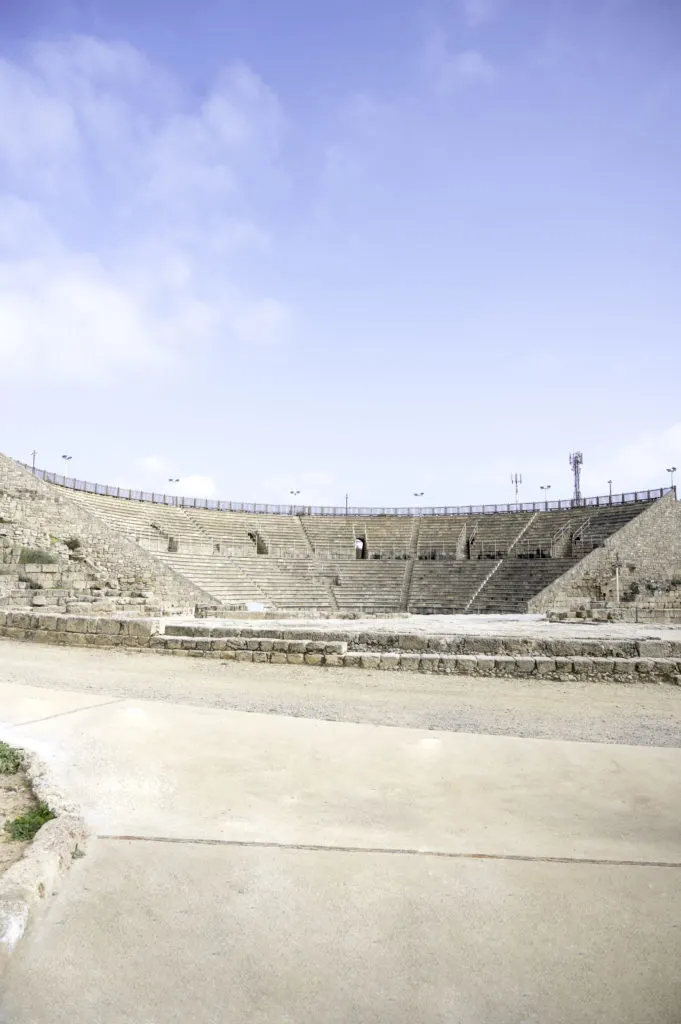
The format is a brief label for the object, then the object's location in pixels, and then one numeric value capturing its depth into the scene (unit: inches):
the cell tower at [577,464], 2701.8
